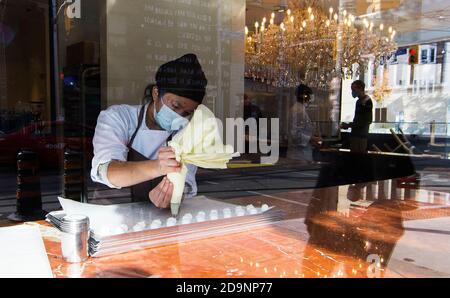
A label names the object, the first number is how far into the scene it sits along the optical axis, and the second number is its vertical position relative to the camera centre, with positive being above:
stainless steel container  0.96 -0.32
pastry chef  1.40 -0.12
